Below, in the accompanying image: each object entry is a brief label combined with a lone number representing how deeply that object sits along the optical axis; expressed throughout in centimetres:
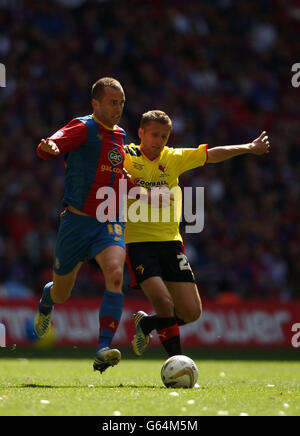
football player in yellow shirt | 1514
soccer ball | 1296
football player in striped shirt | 1348
